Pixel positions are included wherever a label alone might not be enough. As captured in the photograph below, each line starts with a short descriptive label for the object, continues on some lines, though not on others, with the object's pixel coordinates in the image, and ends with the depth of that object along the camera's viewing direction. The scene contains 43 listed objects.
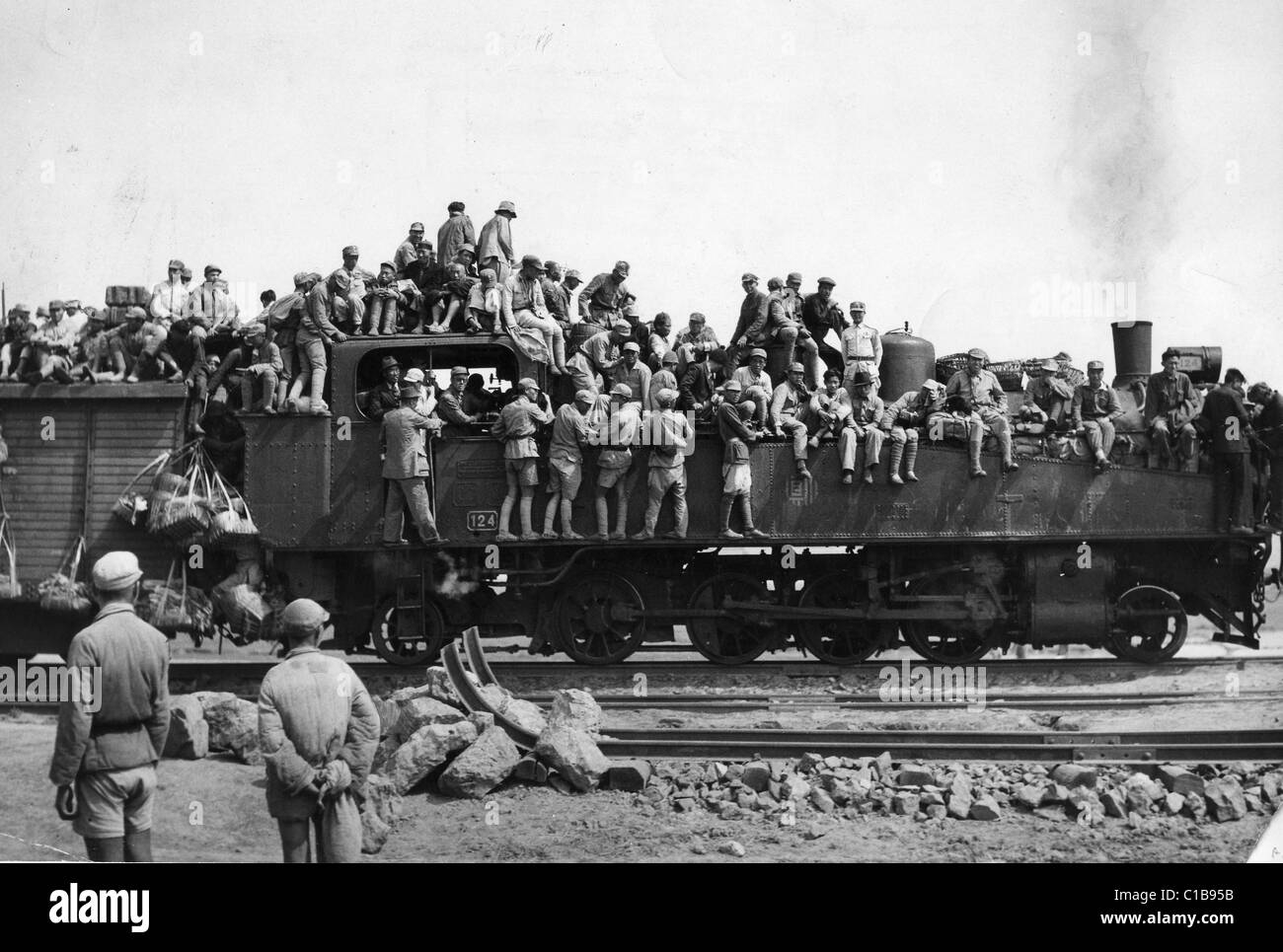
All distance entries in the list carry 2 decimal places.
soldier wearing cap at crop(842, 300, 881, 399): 13.55
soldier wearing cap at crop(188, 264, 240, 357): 13.06
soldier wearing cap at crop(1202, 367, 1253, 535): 13.13
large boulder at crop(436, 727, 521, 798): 8.92
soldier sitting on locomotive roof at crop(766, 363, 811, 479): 12.98
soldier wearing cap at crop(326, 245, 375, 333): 12.84
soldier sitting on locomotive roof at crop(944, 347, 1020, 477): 13.13
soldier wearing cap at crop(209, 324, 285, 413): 12.70
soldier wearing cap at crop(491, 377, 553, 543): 12.57
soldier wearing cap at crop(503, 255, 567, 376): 13.07
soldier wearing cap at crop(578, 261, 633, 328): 13.84
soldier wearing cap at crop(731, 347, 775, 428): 12.92
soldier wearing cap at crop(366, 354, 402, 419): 12.77
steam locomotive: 12.76
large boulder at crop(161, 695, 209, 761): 9.26
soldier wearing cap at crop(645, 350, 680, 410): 12.86
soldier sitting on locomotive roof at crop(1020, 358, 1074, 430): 13.48
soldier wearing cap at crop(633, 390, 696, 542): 12.62
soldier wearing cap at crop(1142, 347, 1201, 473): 13.40
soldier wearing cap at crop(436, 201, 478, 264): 13.88
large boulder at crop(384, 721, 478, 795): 8.92
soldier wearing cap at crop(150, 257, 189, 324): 13.28
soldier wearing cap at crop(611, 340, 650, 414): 12.95
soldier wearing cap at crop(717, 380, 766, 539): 12.72
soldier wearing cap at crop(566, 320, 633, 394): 12.98
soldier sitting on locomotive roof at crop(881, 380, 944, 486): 13.03
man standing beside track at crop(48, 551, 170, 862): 6.40
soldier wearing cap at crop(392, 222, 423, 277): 13.91
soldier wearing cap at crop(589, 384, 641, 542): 12.62
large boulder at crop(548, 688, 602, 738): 10.27
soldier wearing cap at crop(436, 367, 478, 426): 12.87
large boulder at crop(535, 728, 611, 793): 9.00
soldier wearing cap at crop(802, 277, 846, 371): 13.91
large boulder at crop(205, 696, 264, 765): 9.48
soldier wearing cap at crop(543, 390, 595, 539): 12.57
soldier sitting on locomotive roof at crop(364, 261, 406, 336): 13.05
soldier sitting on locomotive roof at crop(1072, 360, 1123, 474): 13.22
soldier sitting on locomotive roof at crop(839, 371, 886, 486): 12.95
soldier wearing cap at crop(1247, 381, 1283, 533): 13.25
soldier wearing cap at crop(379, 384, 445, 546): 12.53
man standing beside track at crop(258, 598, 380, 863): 6.54
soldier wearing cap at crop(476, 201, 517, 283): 13.70
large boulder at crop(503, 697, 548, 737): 9.98
